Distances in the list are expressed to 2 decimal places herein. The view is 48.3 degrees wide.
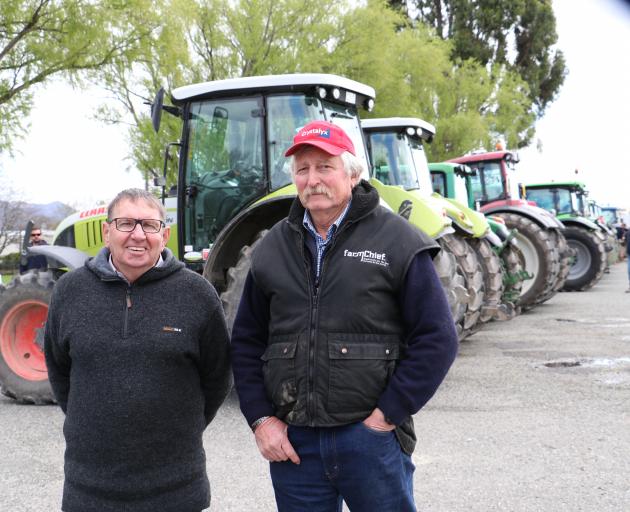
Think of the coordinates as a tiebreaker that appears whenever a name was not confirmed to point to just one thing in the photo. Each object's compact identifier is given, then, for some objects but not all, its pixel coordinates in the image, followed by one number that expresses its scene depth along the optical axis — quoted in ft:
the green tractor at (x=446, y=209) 23.68
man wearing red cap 6.95
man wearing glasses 7.07
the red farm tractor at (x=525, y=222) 37.27
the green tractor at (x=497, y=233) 29.04
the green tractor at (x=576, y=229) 50.08
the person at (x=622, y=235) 104.37
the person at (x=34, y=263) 22.27
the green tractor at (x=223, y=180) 18.84
